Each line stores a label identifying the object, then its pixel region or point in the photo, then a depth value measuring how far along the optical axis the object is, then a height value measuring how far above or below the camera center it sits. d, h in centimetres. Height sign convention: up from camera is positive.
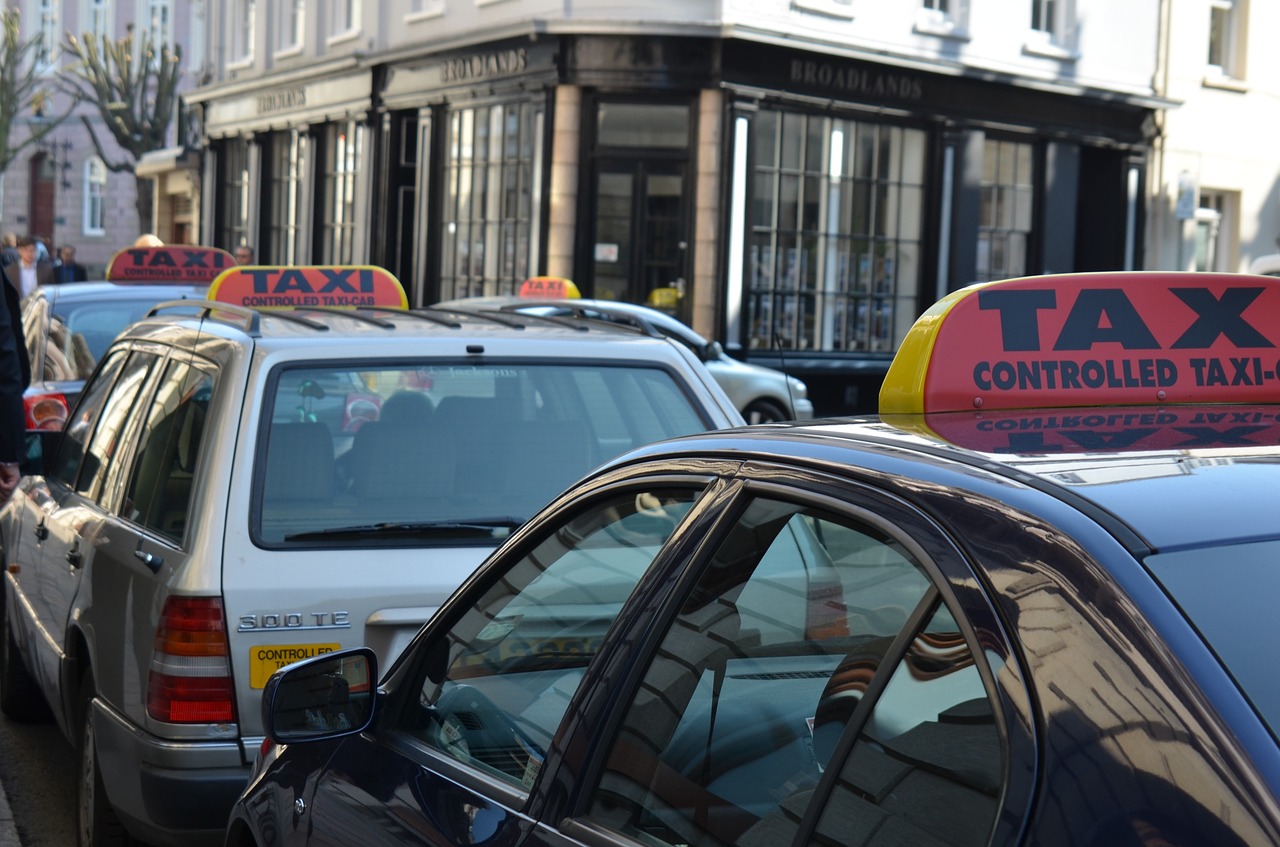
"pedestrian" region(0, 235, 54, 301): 2297 -27
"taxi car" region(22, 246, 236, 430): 930 -45
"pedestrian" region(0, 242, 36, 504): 665 -63
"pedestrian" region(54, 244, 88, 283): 3206 -35
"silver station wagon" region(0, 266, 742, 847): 399 -62
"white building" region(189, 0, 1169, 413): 1988 +158
